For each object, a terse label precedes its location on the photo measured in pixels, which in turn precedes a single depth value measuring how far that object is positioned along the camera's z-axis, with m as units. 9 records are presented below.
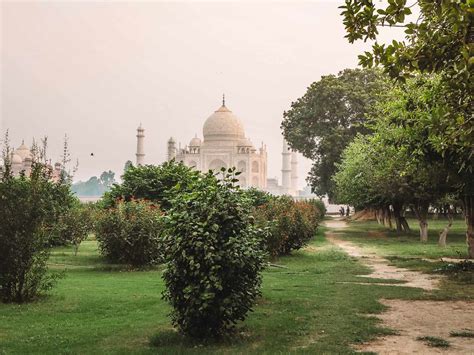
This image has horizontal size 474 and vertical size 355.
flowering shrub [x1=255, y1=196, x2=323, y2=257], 18.22
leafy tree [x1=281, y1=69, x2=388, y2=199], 41.78
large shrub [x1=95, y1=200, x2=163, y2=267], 15.66
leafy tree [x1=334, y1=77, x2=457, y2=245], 13.65
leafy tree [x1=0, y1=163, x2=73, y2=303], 10.05
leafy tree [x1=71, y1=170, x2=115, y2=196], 168.61
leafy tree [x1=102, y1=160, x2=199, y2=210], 23.34
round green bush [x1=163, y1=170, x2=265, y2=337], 6.99
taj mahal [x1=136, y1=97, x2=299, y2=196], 93.50
